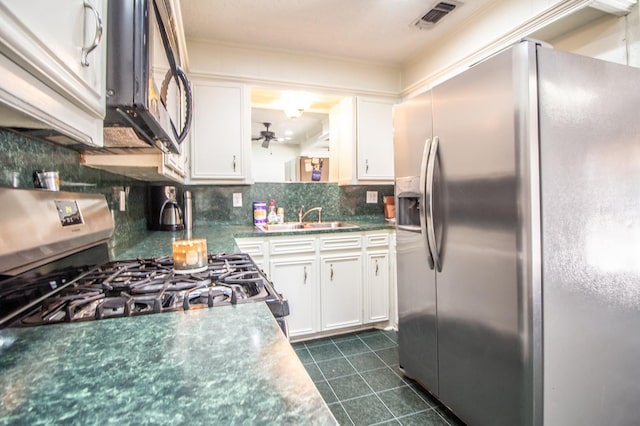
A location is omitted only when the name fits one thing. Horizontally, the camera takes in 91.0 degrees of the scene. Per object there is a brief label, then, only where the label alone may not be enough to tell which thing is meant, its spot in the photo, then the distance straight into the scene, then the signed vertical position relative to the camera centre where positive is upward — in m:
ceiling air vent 2.04 +1.36
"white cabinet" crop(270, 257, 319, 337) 2.39 -0.58
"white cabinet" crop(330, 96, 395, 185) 2.88 +0.68
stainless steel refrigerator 1.14 -0.10
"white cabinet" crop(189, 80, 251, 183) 2.50 +0.67
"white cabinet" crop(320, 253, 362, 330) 2.51 -0.62
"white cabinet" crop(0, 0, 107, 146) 0.37 +0.22
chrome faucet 3.03 +0.02
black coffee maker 2.27 +0.06
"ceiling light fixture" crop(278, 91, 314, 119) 2.82 +1.04
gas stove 0.69 -0.19
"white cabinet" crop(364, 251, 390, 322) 2.63 -0.62
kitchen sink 2.83 -0.10
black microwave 0.66 +0.34
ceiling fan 4.59 +1.18
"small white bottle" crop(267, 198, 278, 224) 2.91 +0.01
